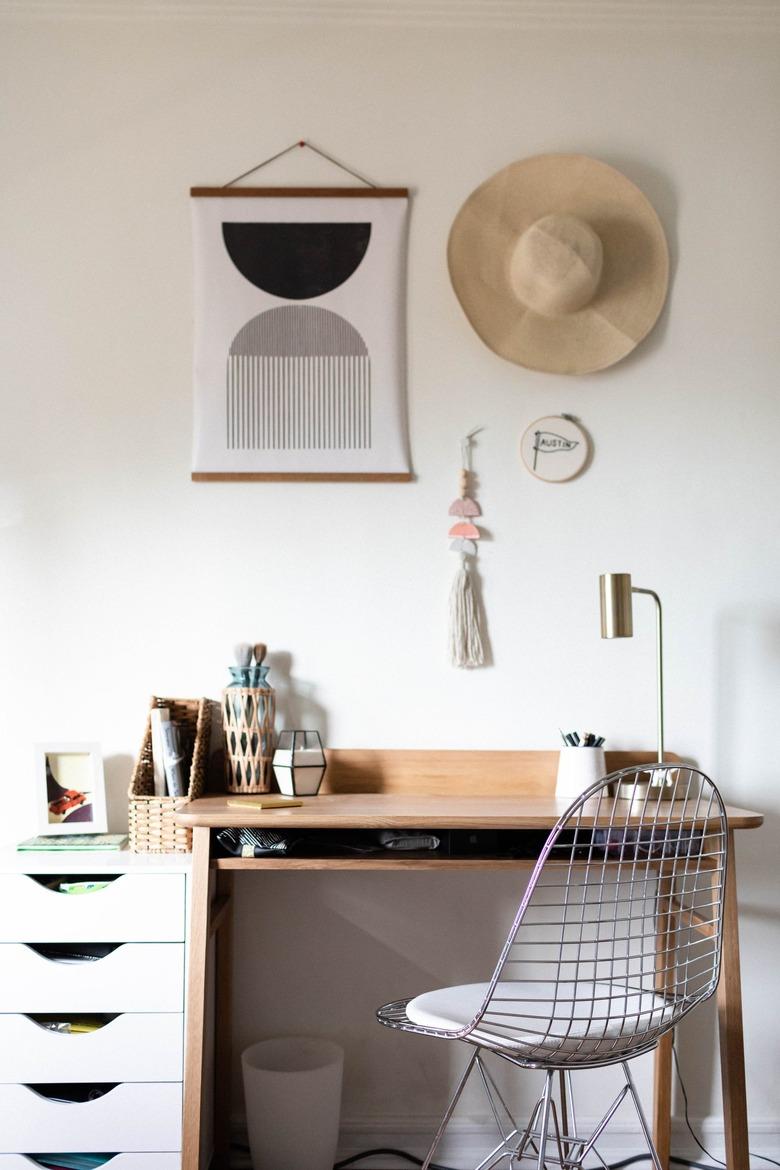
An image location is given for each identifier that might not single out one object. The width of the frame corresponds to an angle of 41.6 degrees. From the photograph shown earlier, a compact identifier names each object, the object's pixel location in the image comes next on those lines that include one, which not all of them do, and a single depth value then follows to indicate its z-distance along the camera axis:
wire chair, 1.59
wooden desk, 1.89
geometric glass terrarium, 2.26
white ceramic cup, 2.25
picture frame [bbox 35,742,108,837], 2.34
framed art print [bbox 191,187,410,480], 2.49
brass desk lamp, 2.22
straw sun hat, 2.49
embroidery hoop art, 2.50
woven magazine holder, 2.20
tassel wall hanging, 2.44
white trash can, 2.14
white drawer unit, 1.95
